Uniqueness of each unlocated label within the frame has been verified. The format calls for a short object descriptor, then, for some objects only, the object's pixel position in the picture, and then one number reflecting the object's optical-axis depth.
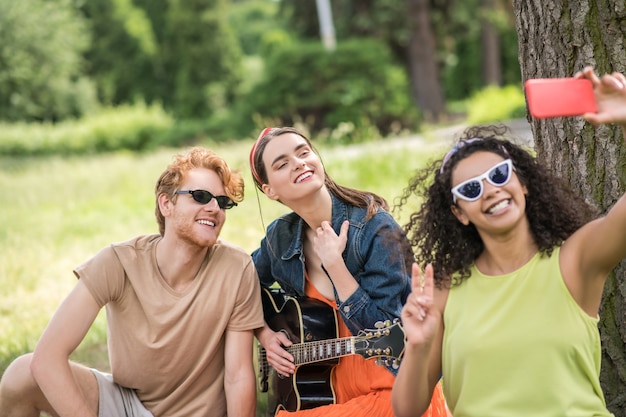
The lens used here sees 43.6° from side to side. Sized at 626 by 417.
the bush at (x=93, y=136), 28.64
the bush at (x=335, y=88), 20.23
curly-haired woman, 2.34
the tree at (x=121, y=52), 41.84
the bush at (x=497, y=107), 18.41
